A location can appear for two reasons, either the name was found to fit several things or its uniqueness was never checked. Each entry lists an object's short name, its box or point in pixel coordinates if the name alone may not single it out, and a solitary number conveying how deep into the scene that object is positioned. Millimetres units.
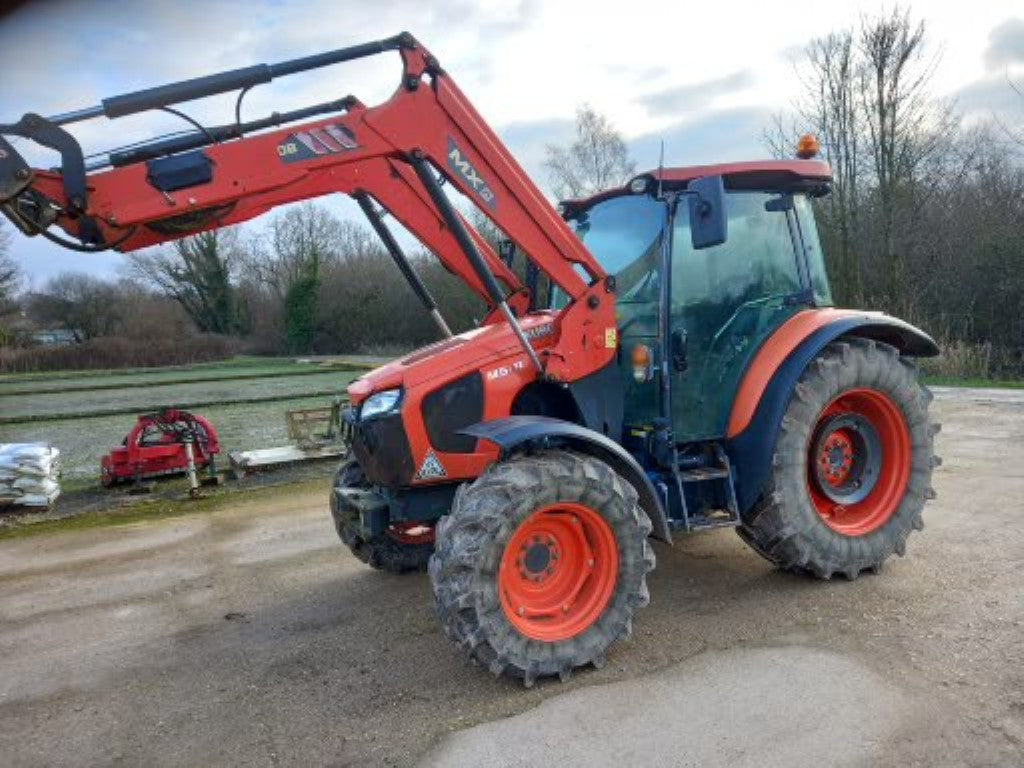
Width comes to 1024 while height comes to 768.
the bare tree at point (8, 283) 38188
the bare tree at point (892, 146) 17188
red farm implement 9156
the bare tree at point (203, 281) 48219
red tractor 3424
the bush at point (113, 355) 41156
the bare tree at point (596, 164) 33781
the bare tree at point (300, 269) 43531
